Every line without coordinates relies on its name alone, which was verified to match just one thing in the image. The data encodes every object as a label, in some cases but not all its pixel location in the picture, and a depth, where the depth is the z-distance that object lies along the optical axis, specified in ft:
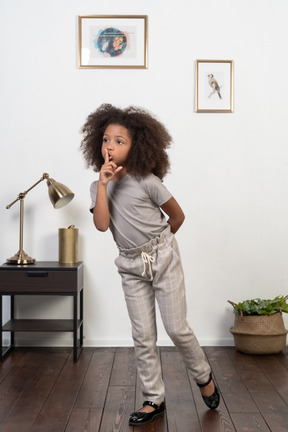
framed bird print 10.99
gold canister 10.50
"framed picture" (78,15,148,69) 10.93
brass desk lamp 9.91
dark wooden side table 9.95
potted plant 10.18
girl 6.87
